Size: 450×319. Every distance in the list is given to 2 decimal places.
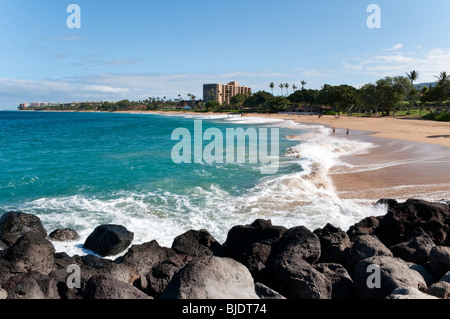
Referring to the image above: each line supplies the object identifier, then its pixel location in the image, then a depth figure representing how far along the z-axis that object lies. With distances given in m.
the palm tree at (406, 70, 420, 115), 90.63
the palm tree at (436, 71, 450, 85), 73.68
